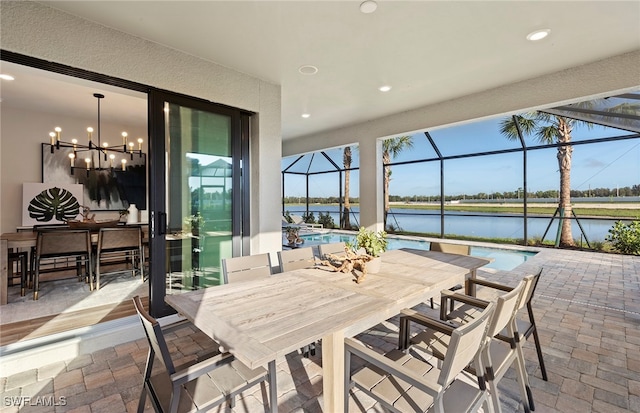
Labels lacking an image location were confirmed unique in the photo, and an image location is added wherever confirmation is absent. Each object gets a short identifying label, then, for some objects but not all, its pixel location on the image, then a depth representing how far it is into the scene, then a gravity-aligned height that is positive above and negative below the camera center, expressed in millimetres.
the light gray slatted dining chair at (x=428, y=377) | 1120 -861
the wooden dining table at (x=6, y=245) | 3260 -462
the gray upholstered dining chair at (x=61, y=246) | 3469 -503
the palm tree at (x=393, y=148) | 9984 +2049
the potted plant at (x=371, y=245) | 2176 -322
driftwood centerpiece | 2029 -459
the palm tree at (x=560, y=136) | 7297 +1779
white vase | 4742 -166
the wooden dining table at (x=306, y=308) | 1221 -557
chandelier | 5188 +951
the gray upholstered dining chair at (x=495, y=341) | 1409 -856
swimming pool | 6172 -1206
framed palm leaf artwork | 4875 +81
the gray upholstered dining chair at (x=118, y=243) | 3889 -523
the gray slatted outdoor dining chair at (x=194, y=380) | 1195 -873
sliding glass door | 2912 +161
